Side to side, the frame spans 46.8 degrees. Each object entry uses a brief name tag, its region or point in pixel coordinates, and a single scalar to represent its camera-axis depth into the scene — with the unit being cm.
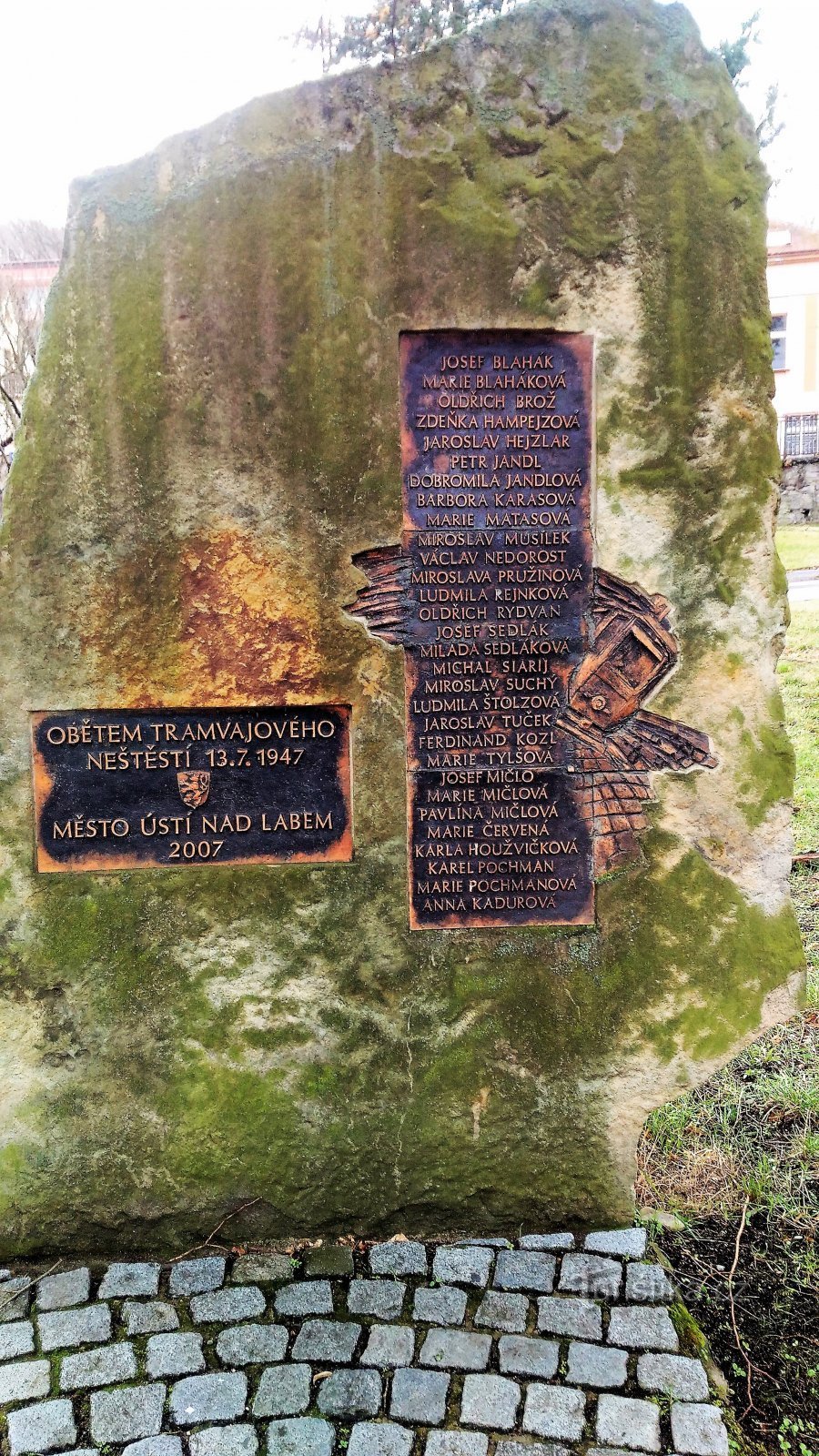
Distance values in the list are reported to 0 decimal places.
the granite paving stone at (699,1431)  213
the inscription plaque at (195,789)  279
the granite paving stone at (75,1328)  248
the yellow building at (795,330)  2502
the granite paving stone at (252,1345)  241
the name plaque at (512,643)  275
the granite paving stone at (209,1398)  226
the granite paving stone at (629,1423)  215
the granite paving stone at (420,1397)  225
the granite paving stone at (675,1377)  227
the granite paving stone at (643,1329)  241
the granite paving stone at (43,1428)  220
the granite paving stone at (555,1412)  220
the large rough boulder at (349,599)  265
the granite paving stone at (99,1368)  236
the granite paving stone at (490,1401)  223
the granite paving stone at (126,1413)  223
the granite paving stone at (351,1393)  226
